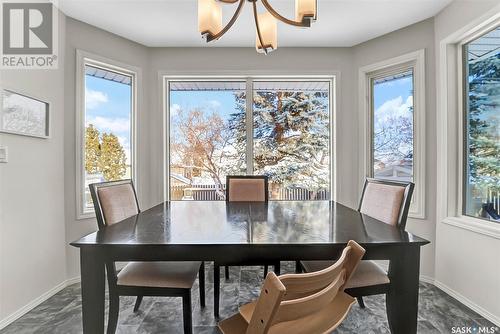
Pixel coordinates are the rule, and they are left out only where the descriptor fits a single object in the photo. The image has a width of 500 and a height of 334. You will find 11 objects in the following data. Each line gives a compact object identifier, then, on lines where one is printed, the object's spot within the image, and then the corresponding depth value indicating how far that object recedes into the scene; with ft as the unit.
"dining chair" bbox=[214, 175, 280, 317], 8.11
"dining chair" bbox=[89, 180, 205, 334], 4.69
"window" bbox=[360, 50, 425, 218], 8.25
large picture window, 10.30
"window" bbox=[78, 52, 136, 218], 8.29
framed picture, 5.81
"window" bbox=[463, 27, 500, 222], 6.44
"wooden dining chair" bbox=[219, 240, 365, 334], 2.31
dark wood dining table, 3.72
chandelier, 4.51
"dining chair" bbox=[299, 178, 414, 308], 4.70
